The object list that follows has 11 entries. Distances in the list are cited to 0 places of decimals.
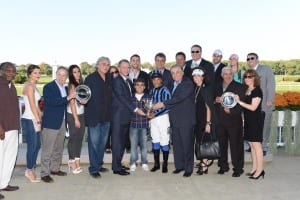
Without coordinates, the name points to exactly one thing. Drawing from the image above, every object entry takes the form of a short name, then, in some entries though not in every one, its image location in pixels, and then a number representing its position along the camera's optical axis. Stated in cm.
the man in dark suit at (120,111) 400
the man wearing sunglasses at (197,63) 456
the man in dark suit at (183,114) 398
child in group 412
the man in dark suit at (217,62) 465
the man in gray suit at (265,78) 473
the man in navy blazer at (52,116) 372
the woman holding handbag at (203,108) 397
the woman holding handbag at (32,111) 358
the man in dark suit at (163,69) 457
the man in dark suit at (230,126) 392
